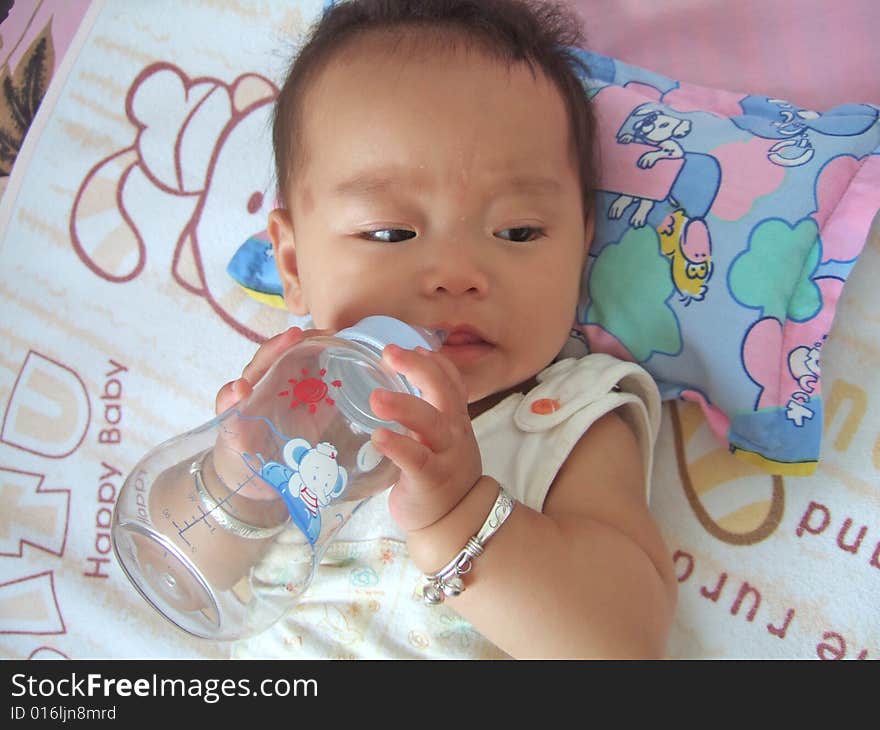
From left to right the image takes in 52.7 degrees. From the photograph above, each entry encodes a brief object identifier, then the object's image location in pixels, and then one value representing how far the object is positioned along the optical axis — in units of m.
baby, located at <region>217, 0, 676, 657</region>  0.27
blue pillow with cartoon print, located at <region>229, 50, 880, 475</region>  0.32
